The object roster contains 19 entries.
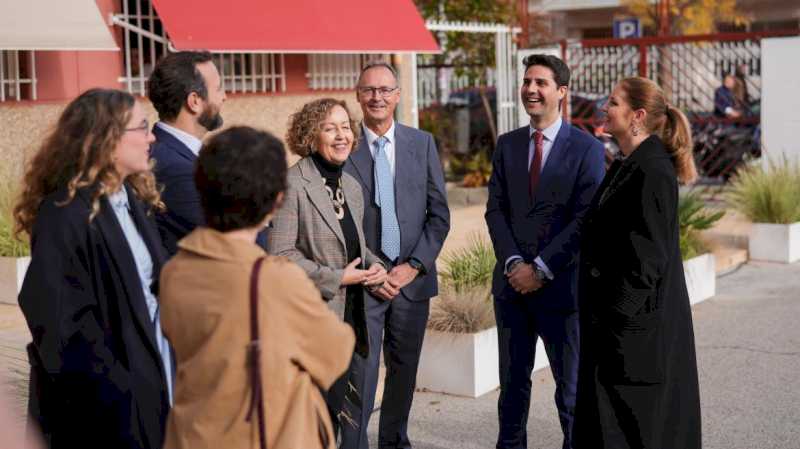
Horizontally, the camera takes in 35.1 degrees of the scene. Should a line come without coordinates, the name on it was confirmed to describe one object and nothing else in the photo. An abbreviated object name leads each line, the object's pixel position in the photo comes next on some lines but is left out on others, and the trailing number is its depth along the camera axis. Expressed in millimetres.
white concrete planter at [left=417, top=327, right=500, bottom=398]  7406
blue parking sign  27766
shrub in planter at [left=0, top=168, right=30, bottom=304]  10070
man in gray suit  5812
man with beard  4461
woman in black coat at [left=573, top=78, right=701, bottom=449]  5000
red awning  12469
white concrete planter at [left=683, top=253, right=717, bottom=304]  10250
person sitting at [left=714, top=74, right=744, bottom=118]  18750
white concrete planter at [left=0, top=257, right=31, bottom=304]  10047
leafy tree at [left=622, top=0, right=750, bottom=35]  30266
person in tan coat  3152
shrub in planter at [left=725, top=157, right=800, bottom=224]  12180
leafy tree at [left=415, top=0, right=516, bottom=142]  20438
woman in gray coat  5184
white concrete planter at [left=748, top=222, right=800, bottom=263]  12125
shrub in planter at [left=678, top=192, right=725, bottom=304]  10297
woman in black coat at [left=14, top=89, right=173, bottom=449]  3760
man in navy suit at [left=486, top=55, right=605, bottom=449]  5801
